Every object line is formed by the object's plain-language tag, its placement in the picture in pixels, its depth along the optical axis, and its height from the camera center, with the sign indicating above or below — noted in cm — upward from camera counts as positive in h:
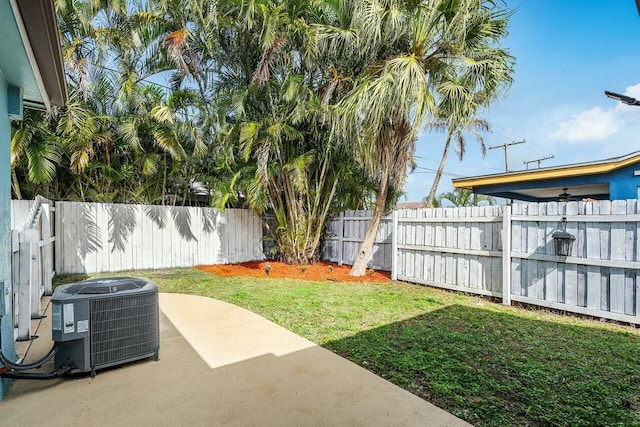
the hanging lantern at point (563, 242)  443 -40
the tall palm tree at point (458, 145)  1402 +310
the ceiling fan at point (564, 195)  948 +51
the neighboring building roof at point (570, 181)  727 +81
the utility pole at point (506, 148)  2071 +412
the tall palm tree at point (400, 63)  558 +276
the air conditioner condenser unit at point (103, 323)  255 -91
